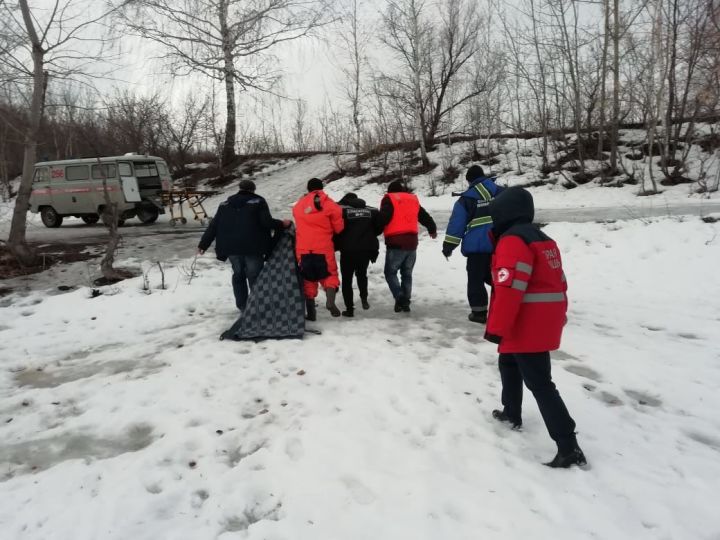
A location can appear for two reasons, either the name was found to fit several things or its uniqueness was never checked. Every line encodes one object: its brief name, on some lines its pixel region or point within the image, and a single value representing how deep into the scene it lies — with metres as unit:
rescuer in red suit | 5.22
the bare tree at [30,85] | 7.84
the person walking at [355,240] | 5.48
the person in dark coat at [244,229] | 5.27
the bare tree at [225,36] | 18.86
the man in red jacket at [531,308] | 2.54
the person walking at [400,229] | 5.55
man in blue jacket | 5.08
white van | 14.05
